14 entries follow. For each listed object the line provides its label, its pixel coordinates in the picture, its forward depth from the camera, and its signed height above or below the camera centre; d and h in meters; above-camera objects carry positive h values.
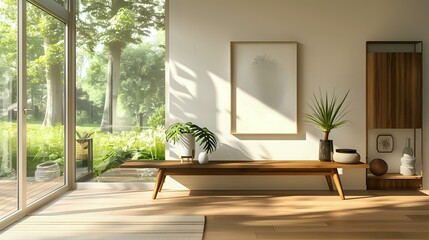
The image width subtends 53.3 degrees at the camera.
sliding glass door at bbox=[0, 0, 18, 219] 3.53 +0.10
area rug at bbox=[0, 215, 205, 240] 3.26 -0.89
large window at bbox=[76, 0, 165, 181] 5.17 +0.58
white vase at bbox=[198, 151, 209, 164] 4.66 -0.44
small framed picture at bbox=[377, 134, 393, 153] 5.18 -0.31
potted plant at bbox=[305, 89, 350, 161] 4.80 +0.03
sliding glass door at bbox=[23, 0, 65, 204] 4.12 +0.16
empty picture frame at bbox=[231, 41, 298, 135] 5.03 +0.40
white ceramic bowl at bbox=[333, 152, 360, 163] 4.59 -0.43
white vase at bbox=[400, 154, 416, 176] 5.00 -0.56
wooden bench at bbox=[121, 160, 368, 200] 4.52 -0.54
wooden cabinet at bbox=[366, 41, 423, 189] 4.96 +0.31
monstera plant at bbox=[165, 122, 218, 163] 4.70 -0.21
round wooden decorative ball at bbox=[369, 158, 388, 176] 5.00 -0.58
